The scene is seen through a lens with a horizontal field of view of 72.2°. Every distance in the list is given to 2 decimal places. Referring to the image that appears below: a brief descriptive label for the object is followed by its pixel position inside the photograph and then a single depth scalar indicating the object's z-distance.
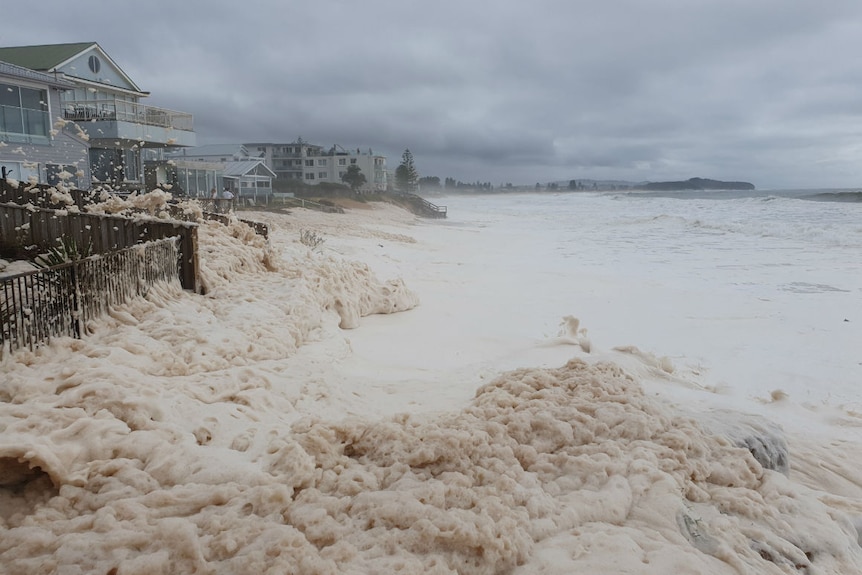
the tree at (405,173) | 103.12
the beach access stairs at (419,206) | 59.65
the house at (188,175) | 31.83
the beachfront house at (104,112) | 27.66
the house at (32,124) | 19.62
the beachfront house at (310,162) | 85.44
